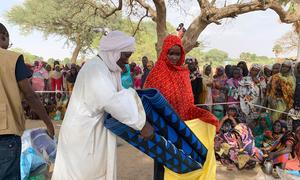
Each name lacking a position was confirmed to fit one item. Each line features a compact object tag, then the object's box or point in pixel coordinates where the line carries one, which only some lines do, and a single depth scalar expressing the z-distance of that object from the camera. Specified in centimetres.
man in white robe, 151
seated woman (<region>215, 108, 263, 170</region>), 352
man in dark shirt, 160
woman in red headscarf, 223
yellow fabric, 202
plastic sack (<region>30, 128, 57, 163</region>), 274
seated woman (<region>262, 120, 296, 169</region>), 336
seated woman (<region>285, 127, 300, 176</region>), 320
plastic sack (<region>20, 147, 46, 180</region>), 251
